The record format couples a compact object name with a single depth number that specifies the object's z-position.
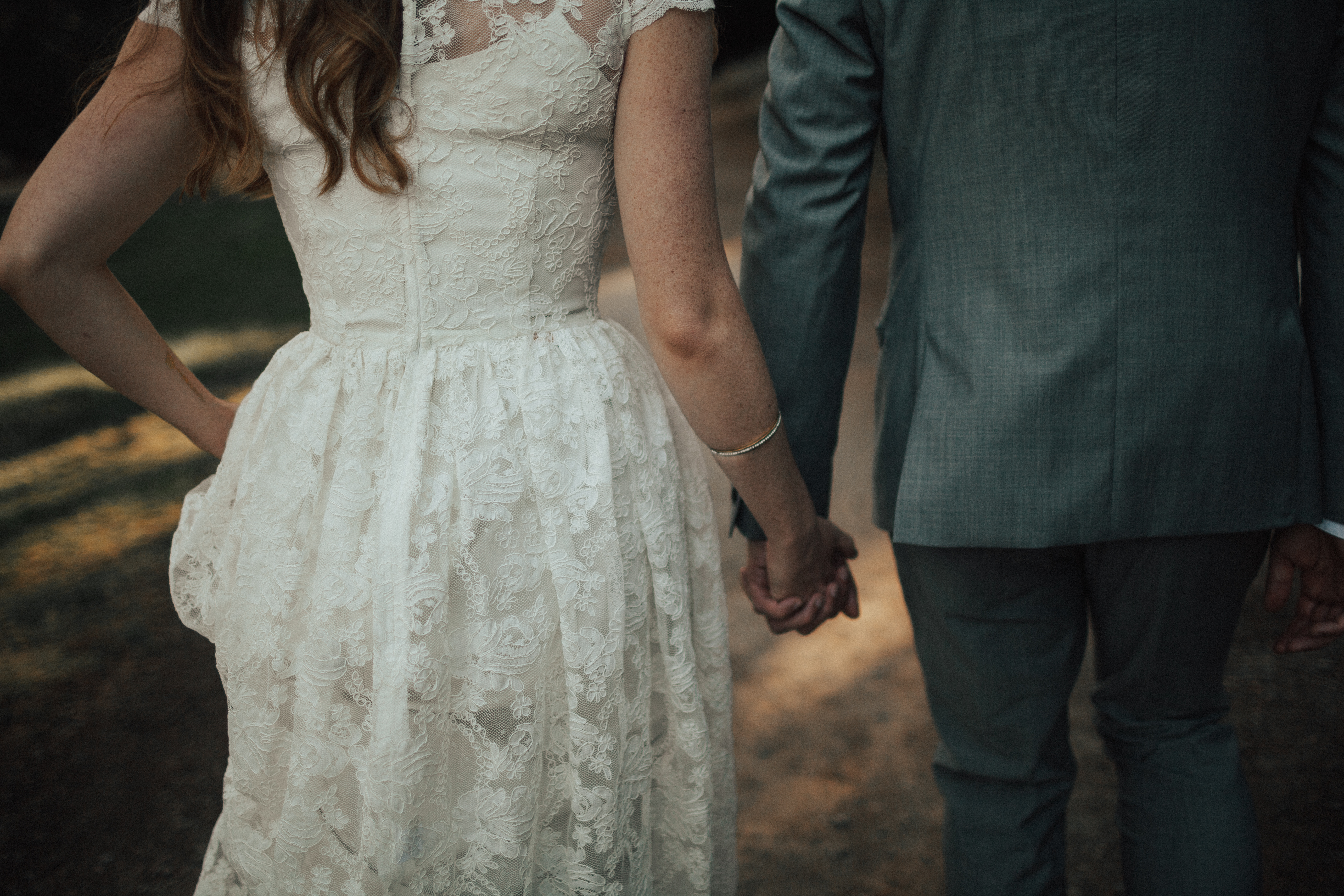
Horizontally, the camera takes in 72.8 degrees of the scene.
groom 1.03
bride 0.94
